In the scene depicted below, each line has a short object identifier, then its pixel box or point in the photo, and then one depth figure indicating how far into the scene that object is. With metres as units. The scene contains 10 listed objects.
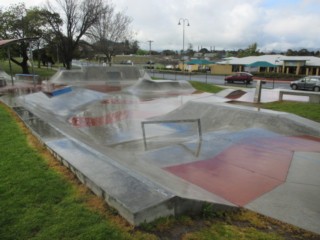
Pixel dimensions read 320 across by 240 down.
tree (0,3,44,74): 35.91
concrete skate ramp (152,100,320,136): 8.95
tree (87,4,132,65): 40.06
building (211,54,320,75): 51.75
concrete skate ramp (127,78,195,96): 23.27
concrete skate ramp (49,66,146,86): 29.36
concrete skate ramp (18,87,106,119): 13.74
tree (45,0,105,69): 37.56
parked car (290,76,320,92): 28.19
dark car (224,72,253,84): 38.09
